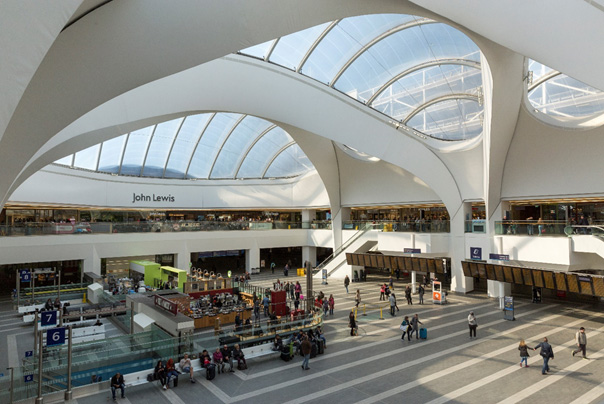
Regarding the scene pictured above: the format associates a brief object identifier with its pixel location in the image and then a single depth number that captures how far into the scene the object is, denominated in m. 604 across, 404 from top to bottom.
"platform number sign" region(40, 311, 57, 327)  12.61
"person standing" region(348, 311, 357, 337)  16.75
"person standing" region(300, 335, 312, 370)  12.95
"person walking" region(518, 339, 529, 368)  12.67
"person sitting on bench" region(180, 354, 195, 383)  12.41
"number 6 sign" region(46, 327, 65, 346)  11.00
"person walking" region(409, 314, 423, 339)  16.19
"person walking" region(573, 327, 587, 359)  13.59
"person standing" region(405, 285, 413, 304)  23.02
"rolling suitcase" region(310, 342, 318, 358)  14.29
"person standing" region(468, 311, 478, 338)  16.17
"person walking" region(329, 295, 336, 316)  20.61
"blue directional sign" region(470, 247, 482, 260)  24.56
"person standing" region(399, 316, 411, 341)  15.99
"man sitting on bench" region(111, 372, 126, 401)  11.05
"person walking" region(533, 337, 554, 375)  12.33
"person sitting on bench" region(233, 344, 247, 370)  13.38
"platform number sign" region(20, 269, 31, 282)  19.73
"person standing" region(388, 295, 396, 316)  20.33
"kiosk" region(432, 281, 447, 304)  23.17
